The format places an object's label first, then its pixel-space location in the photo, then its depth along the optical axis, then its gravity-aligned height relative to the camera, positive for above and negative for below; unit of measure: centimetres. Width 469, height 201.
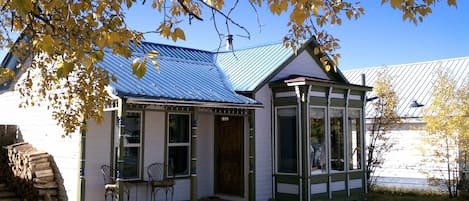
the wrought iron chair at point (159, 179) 1169 -109
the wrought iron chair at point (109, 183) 1051 -107
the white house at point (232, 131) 1140 +10
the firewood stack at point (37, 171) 1126 -85
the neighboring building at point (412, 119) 1927 +67
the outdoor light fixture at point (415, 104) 2048 +134
